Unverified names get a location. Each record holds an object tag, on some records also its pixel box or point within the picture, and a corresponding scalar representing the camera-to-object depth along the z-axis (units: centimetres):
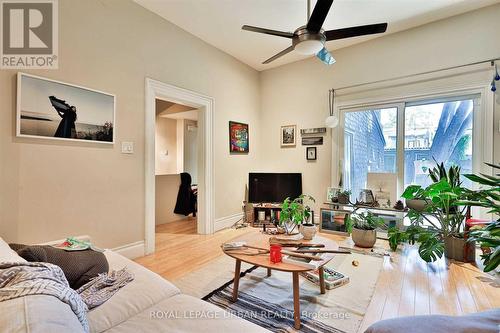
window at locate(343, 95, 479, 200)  311
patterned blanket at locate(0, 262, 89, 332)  70
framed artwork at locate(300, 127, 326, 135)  409
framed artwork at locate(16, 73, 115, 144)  202
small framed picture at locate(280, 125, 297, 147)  440
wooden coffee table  158
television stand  407
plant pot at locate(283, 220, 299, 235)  219
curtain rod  285
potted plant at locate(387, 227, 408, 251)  281
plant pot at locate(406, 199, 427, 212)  298
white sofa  63
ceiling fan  213
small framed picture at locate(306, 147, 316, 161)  419
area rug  164
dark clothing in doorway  460
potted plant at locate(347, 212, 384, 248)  302
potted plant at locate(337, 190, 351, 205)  368
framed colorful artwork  415
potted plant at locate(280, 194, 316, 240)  211
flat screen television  420
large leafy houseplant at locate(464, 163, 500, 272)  149
